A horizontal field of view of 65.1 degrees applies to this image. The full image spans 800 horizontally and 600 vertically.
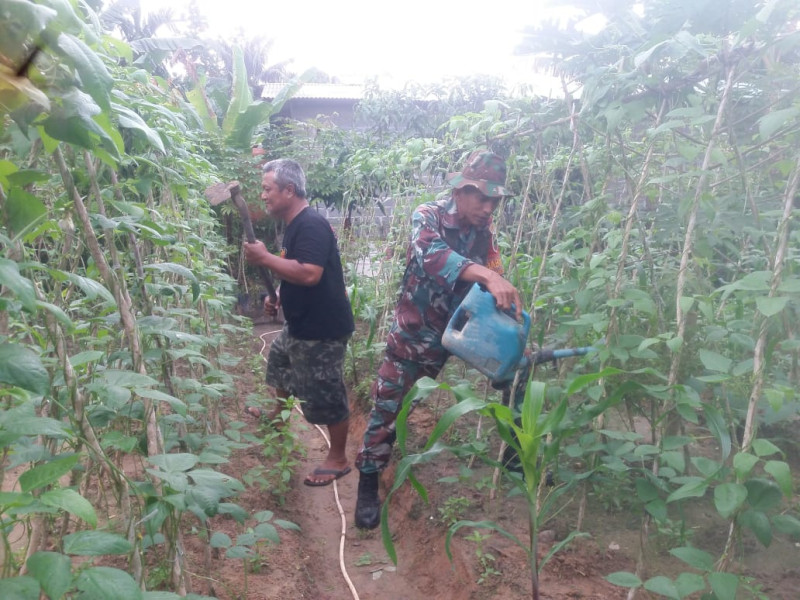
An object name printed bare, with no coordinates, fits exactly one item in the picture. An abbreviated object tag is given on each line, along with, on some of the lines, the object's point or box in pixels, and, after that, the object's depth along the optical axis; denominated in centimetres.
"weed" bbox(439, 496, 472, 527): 293
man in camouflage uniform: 287
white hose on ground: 275
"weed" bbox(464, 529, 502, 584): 244
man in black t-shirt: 324
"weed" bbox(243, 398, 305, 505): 321
